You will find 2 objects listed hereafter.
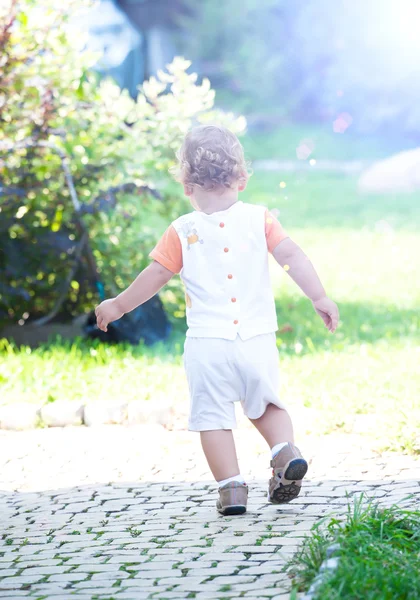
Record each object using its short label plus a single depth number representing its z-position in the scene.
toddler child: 6.93
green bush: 13.67
